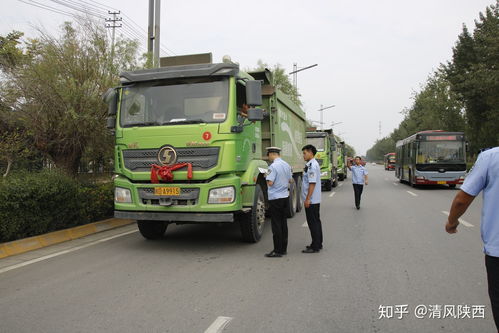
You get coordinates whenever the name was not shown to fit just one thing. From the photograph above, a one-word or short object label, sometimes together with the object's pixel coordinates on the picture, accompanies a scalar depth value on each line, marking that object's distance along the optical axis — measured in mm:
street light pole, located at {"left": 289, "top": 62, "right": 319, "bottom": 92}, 31350
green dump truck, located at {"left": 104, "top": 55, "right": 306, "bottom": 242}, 6188
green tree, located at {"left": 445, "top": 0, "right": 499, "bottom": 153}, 24391
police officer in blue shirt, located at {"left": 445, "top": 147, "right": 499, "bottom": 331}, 2582
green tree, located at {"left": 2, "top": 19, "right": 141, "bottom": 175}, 8672
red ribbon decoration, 6208
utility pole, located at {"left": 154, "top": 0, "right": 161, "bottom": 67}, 11608
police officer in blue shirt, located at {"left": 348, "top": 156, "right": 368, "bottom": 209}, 12234
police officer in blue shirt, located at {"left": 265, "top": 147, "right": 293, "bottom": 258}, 6285
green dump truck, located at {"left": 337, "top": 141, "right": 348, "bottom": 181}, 26270
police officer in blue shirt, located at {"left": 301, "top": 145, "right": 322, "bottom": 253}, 6508
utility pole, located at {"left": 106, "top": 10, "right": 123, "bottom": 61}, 9672
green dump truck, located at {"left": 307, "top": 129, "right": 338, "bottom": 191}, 18297
